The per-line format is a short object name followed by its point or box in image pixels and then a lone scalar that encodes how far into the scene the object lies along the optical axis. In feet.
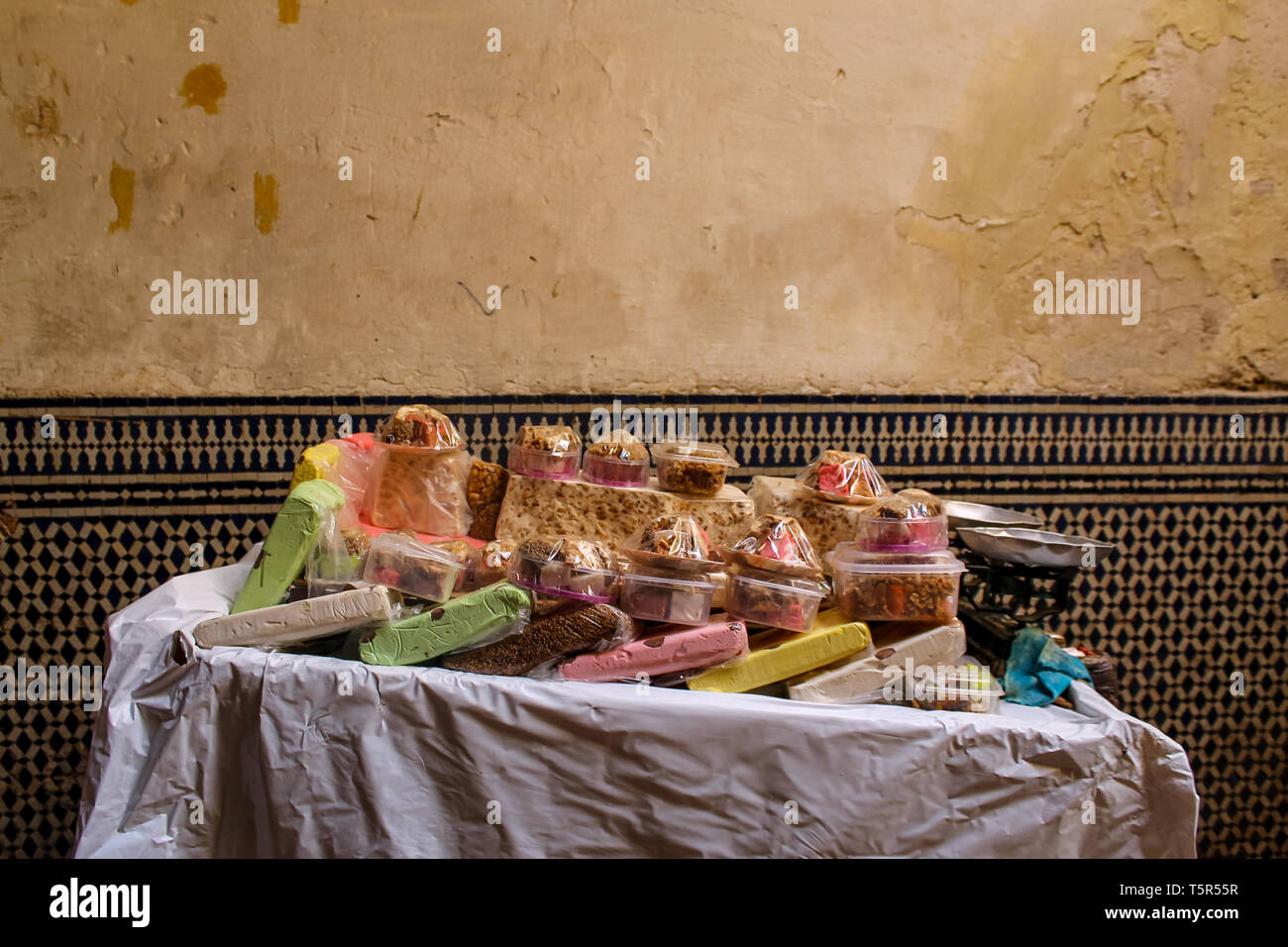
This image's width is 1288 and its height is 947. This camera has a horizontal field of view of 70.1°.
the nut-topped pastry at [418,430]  6.97
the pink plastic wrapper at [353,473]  7.18
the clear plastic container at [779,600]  5.98
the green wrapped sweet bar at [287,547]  6.18
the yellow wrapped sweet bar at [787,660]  5.87
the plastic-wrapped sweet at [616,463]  6.90
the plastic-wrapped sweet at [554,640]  5.82
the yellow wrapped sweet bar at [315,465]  6.91
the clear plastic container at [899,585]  6.07
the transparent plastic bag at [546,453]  6.89
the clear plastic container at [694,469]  6.84
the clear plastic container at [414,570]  6.11
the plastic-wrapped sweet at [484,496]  7.29
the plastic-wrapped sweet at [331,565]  6.24
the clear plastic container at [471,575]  6.39
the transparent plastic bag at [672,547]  6.00
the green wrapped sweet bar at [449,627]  5.80
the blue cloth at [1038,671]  6.21
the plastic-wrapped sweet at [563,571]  5.92
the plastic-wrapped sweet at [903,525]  6.26
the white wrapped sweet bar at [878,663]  5.87
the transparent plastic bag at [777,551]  6.01
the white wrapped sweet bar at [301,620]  5.84
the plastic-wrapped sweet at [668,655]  5.80
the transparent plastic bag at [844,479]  6.81
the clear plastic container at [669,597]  5.97
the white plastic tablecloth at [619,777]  5.49
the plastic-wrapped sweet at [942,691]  5.87
